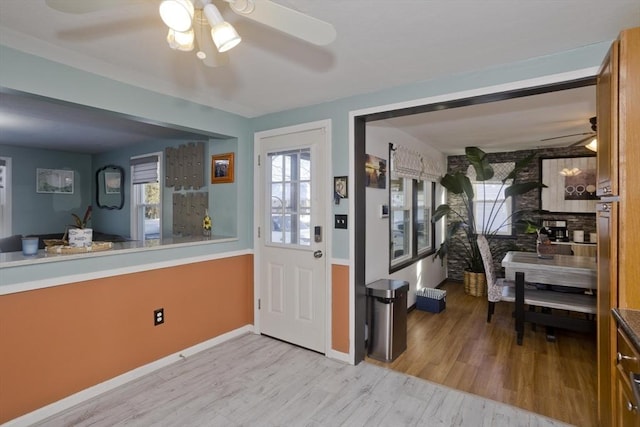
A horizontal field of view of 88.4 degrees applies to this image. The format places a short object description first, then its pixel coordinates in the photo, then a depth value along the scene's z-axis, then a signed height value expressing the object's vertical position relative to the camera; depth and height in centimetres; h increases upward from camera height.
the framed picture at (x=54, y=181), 515 +52
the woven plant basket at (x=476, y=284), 489 -109
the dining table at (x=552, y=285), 305 -74
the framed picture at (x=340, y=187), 277 +21
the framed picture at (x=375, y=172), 323 +42
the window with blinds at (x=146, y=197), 459 +22
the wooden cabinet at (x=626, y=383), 121 -70
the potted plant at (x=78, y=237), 242 -18
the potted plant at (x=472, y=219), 418 -12
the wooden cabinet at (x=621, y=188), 141 +10
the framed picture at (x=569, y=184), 480 +40
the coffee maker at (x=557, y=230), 488 -29
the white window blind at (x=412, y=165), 380 +60
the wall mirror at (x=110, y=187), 521 +42
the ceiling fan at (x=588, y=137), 315 +90
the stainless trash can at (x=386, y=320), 287 -96
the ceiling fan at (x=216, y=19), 101 +67
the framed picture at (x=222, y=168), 340 +47
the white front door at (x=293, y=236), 297 -23
